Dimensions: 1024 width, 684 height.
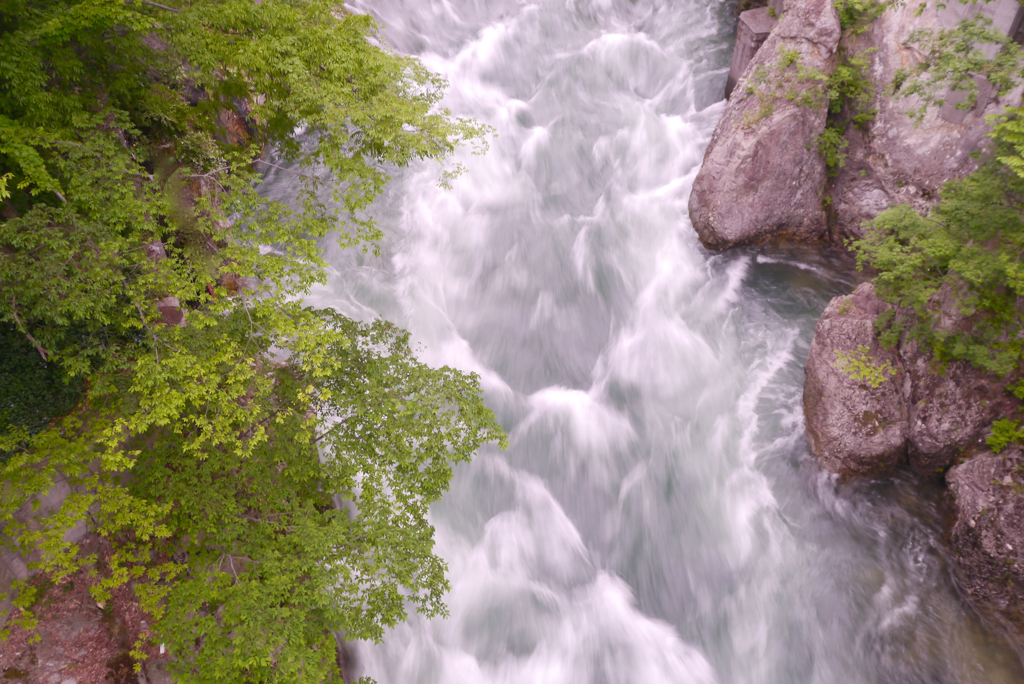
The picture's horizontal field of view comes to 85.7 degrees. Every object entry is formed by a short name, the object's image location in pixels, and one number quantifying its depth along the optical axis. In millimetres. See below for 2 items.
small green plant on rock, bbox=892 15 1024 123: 10031
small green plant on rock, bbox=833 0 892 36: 12828
